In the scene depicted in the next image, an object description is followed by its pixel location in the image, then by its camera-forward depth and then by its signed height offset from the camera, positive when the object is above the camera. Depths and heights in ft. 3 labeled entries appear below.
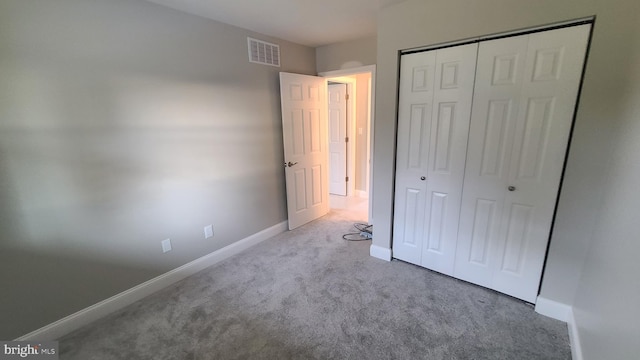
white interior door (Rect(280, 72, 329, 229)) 10.62 -0.75
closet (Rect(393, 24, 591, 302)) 5.82 -0.69
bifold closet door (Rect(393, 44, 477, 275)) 6.94 -0.73
